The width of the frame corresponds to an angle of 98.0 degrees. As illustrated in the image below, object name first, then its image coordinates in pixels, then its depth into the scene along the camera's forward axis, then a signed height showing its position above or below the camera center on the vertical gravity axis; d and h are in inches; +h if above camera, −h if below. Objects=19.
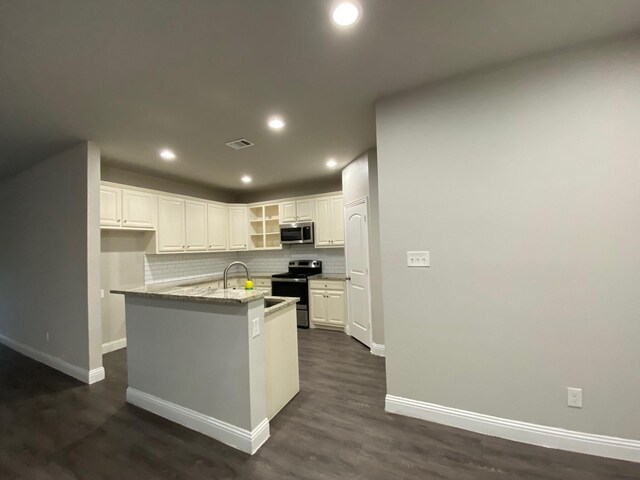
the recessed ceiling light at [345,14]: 57.6 +49.3
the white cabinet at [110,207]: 145.9 +23.8
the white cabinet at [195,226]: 190.5 +16.1
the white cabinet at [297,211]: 203.5 +25.8
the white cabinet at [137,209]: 156.2 +24.1
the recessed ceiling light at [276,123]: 107.8 +49.3
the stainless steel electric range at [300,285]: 195.8 -28.1
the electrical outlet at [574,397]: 72.4 -42.0
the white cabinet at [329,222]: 191.8 +16.1
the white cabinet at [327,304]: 183.3 -40.4
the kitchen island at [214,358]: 78.5 -35.3
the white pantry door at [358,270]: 151.1 -15.3
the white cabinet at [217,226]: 207.3 +16.9
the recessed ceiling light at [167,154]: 137.5 +49.1
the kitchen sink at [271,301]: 105.6 -21.0
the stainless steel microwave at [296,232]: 201.2 +9.6
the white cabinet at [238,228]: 224.7 +15.8
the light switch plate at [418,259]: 87.9 -5.6
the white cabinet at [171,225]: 173.9 +16.1
